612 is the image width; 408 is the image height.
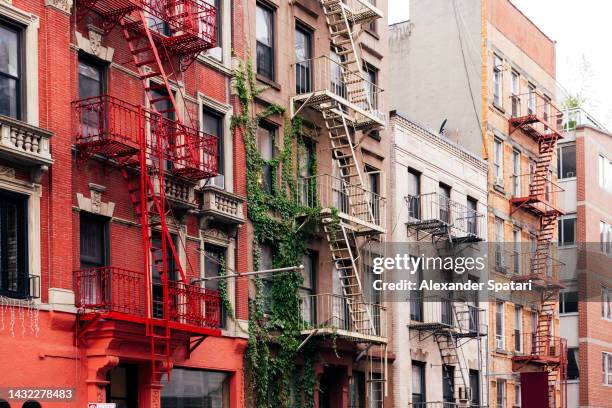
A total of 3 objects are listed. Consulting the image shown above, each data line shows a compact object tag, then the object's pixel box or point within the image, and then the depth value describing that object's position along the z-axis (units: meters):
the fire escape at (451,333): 41.38
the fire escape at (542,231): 51.50
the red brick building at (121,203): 23.89
